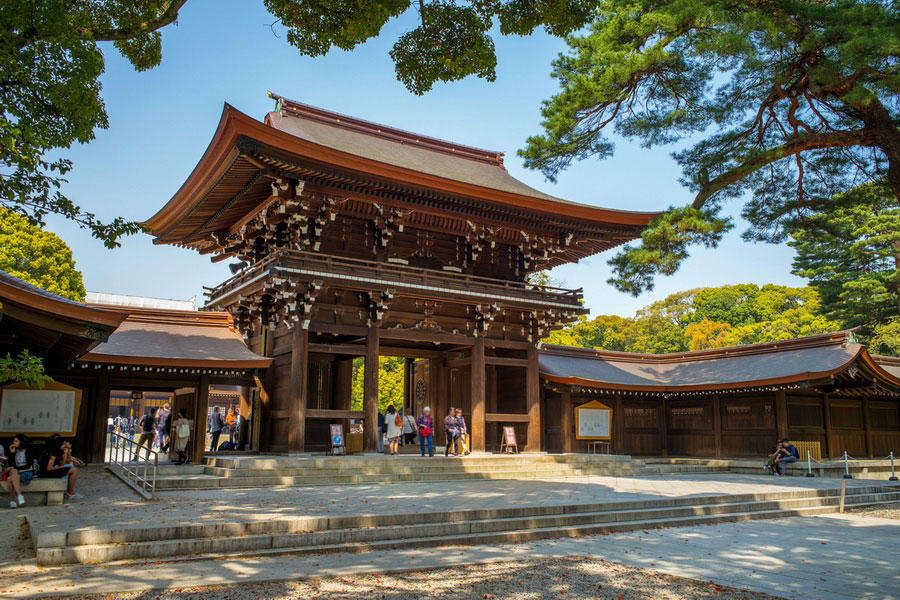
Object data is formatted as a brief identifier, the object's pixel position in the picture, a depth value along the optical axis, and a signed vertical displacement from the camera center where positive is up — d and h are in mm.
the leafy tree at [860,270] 32000 +7186
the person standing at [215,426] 17891 -642
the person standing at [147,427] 17109 -676
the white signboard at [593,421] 21766 -563
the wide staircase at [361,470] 12562 -1451
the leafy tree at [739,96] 10594 +5765
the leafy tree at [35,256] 25844 +5923
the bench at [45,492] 9763 -1353
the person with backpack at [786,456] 18125 -1419
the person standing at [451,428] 16828 -625
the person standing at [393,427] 16641 -603
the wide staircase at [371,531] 6926 -1636
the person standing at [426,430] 16297 -657
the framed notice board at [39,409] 12617 -141
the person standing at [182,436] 14828 -762
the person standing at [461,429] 16969 -669
